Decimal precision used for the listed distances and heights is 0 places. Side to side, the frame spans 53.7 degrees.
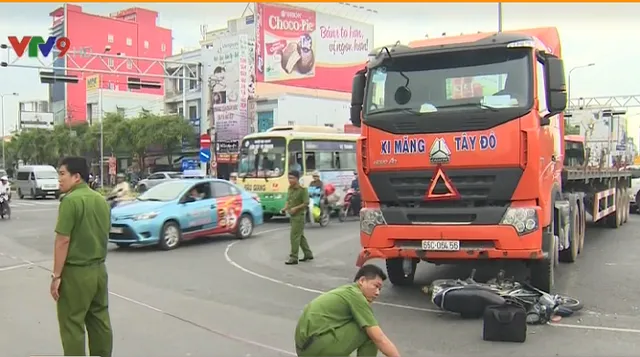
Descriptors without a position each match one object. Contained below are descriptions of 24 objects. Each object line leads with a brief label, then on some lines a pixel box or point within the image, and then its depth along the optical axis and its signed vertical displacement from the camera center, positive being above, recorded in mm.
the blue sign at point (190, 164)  48469 -991
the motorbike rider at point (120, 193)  16656 -1097
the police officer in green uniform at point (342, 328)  4199 -1185
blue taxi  13367 -1413
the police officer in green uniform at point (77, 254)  4852 -792
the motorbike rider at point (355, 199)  22016 -1680
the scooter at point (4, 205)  22297 -1876
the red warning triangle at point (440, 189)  7637 -474
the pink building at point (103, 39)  76500 +15828
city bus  20453 -295
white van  38656 -1821
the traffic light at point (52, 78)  27381 +3240
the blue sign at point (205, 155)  27219 -161
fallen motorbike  7164 -1730
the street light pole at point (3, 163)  80138 -1410
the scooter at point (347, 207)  21650 -1966
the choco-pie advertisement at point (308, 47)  56094 +9927
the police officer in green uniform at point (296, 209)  11727 -1092
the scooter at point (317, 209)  19281 -1793
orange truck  7418 +13
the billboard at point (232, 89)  46500 +4601
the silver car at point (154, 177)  30112 -1525
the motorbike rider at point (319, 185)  19516 -1063
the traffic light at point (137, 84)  30647 +3374
